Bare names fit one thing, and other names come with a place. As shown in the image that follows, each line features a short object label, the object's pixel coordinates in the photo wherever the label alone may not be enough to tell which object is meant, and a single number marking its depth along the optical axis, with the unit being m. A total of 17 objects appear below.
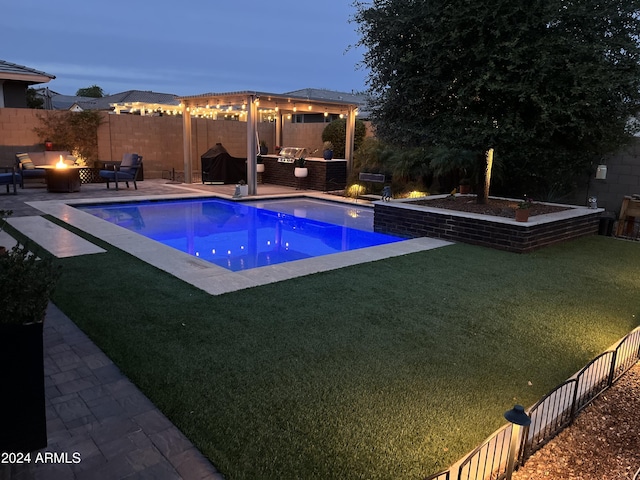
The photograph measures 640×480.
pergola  12.95
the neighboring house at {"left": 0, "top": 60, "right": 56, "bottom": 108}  14.96
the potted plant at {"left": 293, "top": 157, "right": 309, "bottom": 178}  14.70
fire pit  11.91
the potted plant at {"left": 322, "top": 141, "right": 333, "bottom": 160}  14.95
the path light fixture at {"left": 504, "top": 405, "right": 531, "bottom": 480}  2.11
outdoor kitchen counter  14.86
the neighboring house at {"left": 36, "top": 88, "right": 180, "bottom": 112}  20.02
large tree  6.69
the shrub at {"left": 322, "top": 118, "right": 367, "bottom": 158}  16.48
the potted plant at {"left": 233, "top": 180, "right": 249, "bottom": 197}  12.59
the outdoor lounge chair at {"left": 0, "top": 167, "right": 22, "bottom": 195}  11.31
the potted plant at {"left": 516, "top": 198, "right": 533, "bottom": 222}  7.18
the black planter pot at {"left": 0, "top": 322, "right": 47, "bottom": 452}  1.94
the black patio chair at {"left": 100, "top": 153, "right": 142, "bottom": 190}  13.22
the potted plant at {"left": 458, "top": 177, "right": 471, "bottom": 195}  10.68
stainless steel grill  15.48
